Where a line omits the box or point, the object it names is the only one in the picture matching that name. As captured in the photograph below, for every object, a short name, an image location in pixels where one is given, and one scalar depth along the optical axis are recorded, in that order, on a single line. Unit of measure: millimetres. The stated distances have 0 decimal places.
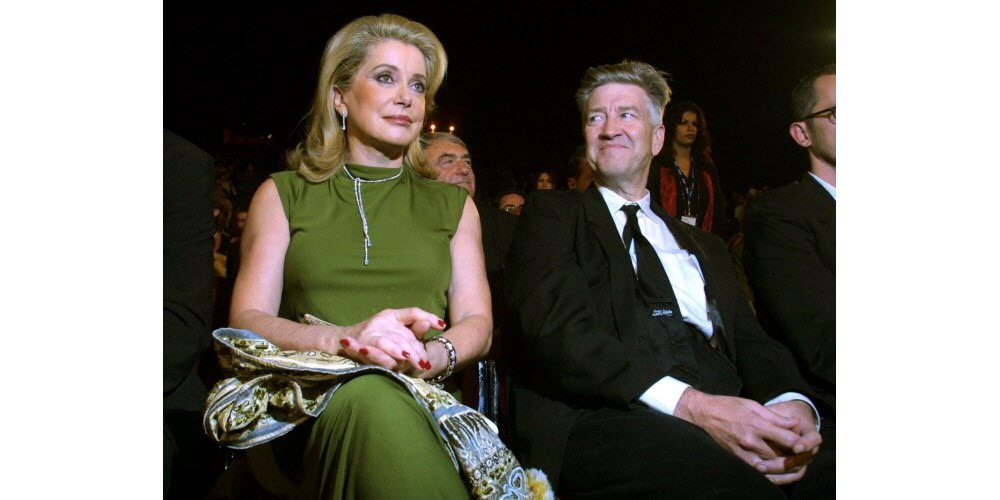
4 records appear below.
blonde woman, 1747
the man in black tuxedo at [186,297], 1795
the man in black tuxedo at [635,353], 1857
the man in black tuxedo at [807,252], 2223
